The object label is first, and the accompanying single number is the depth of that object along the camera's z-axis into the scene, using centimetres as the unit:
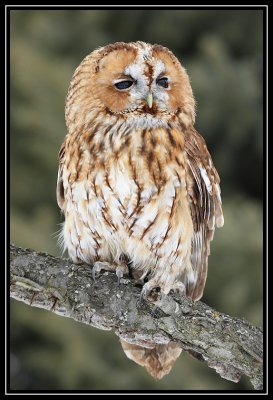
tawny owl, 470
